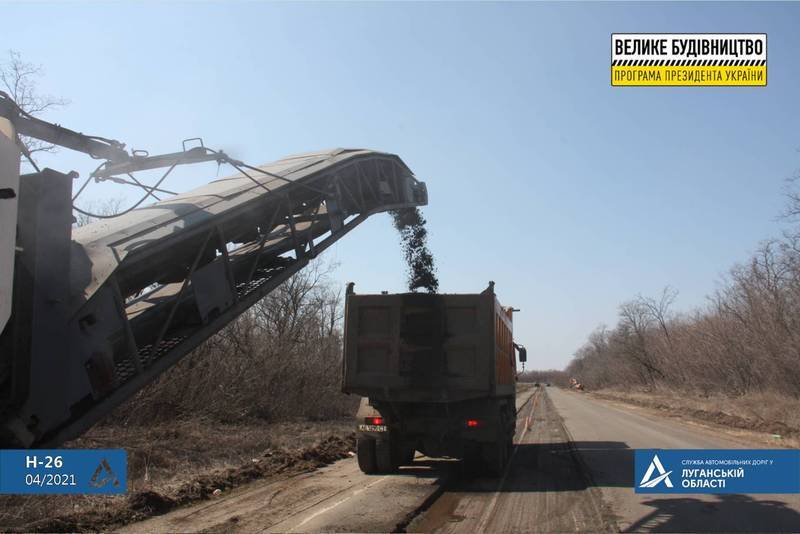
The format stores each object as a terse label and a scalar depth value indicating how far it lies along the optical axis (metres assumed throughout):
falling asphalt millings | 14.85
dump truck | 10.34
